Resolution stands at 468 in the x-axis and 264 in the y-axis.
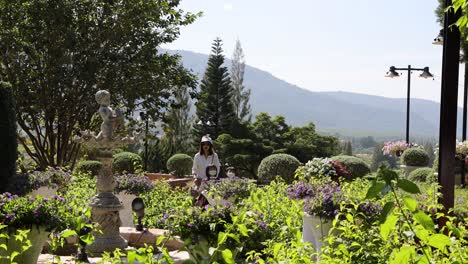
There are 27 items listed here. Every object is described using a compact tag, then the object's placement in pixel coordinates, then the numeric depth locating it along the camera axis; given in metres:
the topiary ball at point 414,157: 19.17
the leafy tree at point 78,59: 16.52
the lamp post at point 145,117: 18.05
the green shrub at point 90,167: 16.44
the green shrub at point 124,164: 18.47
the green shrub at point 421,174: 15.51
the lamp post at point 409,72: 19.64
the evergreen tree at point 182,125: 35.35
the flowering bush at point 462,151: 16.00
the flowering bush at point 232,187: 8.41
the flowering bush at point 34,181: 9.26
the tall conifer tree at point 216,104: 32.72
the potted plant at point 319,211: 5.40
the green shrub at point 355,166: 15.38
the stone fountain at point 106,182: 6.83
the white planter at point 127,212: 9.96
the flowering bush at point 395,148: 20.84
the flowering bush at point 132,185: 8.98
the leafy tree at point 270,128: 27.53
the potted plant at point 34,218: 4.65
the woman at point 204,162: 9.19
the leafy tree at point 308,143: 25.38
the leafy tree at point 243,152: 24.88
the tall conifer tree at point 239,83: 43.62
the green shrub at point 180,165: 20.52
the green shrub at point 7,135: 9.97
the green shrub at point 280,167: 15.84
